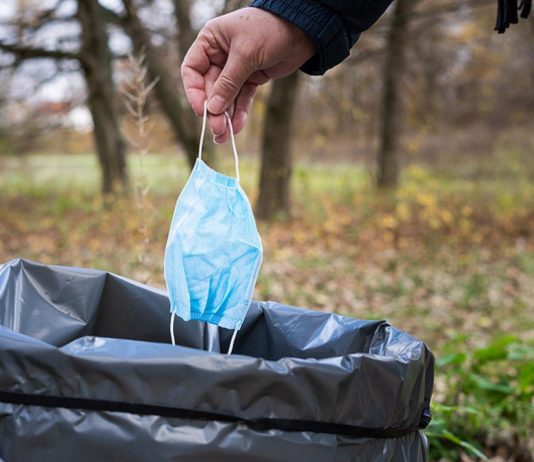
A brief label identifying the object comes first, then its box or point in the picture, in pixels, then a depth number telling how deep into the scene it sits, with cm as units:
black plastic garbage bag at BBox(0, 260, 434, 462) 99
